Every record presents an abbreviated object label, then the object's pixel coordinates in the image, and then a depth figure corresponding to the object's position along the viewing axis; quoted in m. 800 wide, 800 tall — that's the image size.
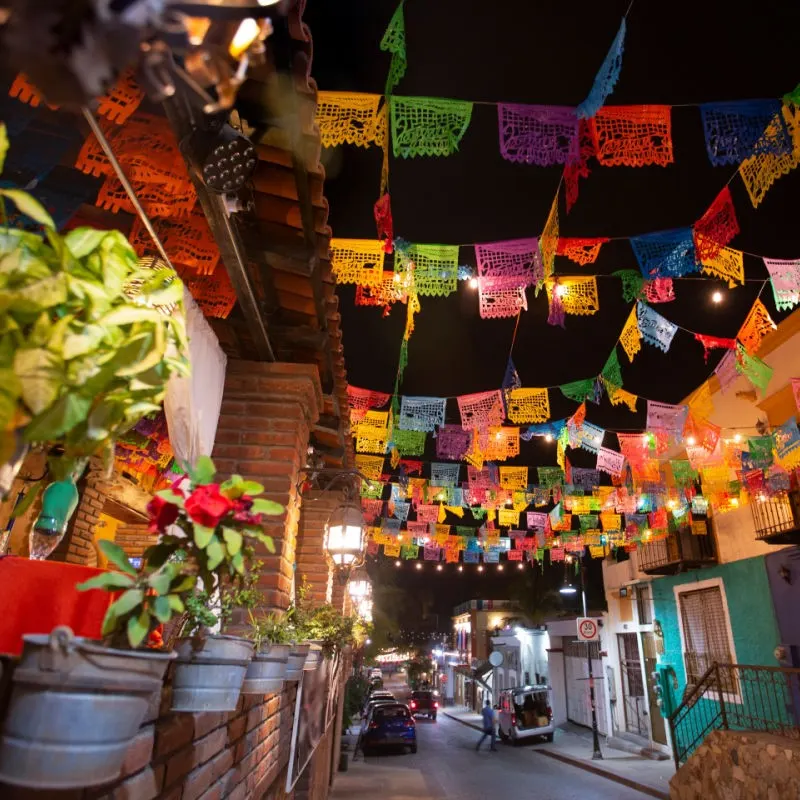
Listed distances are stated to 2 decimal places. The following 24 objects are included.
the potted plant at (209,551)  1.33
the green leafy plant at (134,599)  1.13
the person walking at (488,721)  16.62
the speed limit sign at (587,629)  14.12
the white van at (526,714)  17.31
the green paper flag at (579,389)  8.51
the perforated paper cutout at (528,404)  8.04
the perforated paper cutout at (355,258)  5.06
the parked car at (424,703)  26.97
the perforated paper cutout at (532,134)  4.07
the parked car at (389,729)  15.53
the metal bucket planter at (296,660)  2.87
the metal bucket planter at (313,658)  3.70
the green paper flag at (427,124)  3.83
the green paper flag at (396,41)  3.37
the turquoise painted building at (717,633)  10.59
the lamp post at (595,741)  13.69
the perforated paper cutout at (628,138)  4.07
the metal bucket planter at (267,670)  2.20
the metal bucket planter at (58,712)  0.93
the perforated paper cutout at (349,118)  3.77
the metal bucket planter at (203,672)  1.56
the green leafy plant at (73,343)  0.83
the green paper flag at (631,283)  6.13
